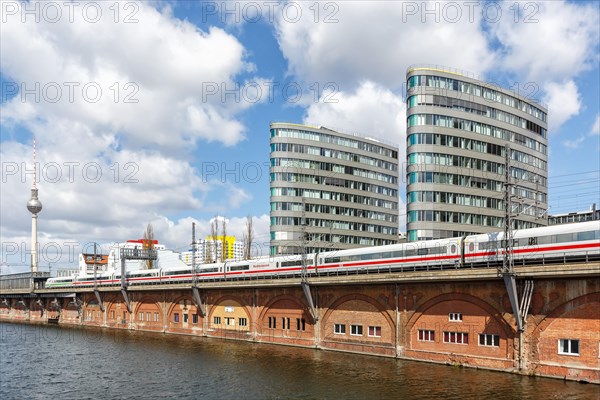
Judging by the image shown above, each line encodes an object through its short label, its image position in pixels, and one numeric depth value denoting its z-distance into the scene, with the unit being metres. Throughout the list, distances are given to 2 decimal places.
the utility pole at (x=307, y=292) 60.19
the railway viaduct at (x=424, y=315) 39.94
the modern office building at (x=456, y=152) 76.38
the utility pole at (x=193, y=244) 78.55
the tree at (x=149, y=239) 139.05
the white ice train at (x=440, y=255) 41.59
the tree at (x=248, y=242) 118.38
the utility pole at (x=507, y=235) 42.41
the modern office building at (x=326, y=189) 108.44
